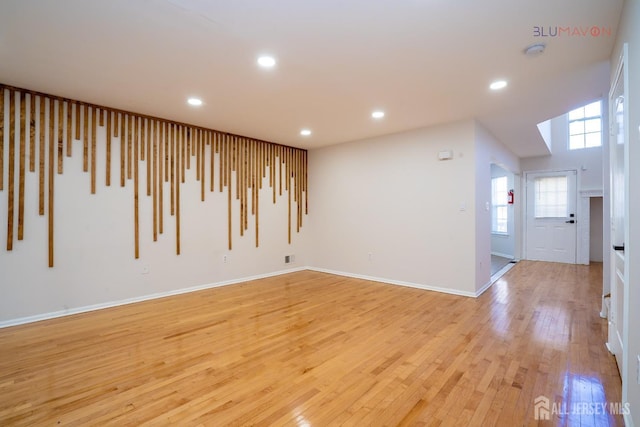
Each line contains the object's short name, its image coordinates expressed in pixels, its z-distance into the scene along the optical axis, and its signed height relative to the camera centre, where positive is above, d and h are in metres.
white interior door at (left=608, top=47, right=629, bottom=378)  2.10 +0.09
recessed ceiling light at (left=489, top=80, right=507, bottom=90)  3.28 +1.45
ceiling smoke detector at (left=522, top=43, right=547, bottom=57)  2.55 +1.44
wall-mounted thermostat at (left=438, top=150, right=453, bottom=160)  4.71 +0.95
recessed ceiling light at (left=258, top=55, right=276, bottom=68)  2.74 +1.44
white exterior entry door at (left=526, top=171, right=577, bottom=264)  7.35 -0.06
